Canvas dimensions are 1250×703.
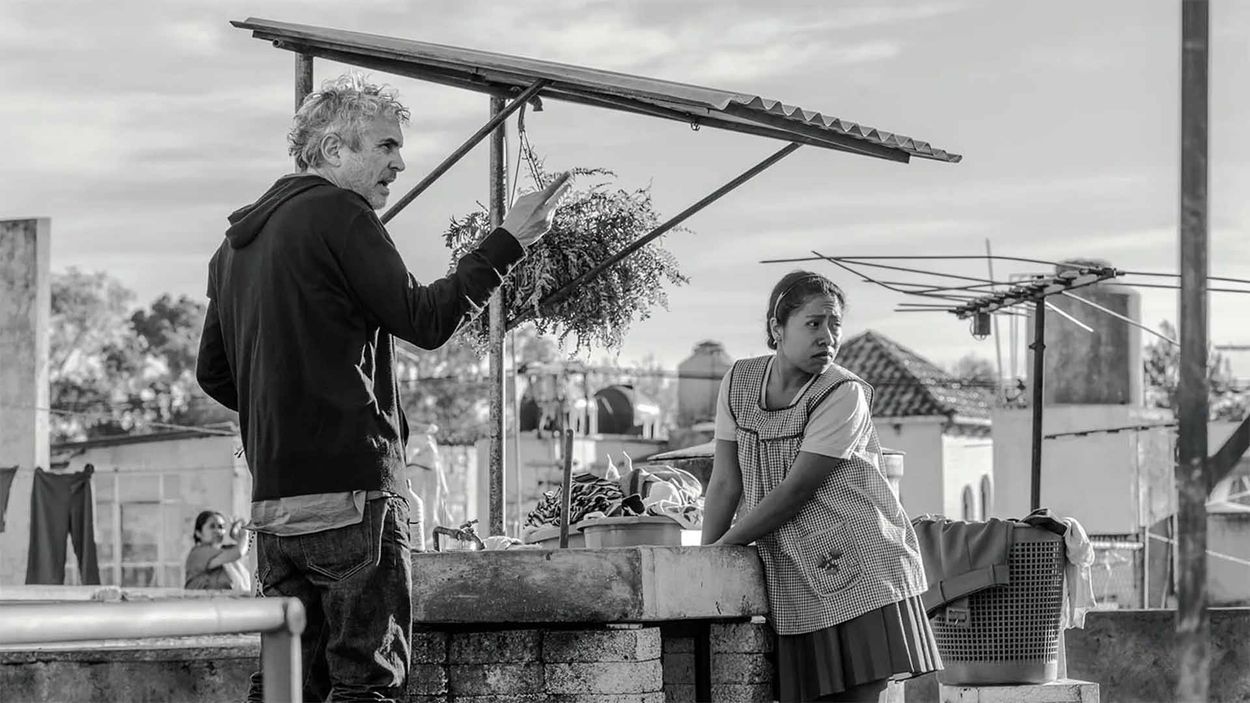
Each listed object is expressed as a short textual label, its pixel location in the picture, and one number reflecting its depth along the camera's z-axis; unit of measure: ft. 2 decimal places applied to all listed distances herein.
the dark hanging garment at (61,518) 81.25
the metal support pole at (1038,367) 35.78
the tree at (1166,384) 153.48
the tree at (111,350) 185.68
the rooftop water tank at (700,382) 149.07
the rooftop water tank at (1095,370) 115.75
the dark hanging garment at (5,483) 82.99
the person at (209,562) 47.60
